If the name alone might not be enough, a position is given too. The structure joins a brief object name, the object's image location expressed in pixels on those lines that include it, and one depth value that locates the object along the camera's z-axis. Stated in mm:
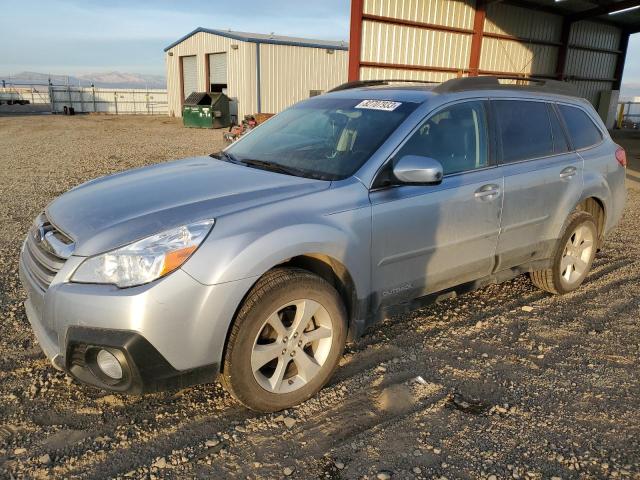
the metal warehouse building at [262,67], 25484
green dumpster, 24609
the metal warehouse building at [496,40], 11578
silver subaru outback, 2416
